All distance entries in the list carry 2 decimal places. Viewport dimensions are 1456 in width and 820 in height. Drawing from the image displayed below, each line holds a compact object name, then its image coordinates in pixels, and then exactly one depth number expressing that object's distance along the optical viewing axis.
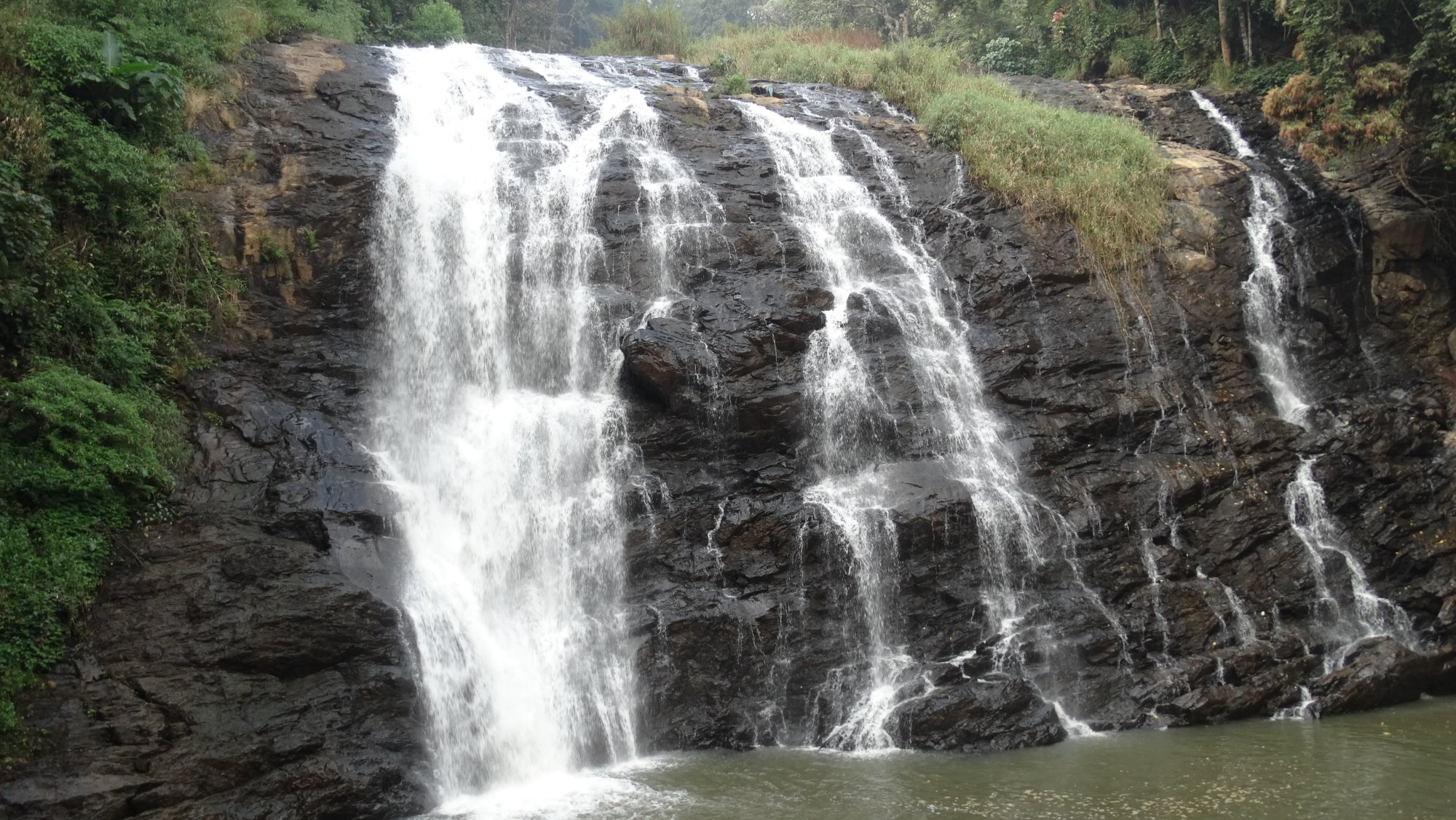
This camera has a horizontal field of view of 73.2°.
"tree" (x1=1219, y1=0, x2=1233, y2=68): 22.44
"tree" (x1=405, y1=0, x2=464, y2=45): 26.03
